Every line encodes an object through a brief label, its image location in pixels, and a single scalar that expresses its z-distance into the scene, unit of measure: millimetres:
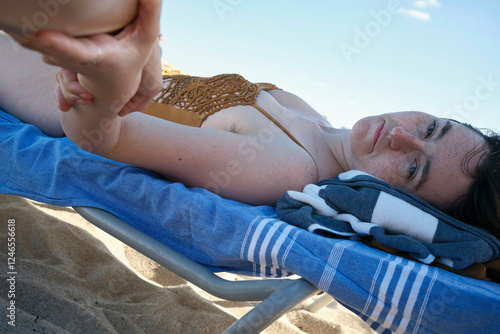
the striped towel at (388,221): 600
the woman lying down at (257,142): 648
